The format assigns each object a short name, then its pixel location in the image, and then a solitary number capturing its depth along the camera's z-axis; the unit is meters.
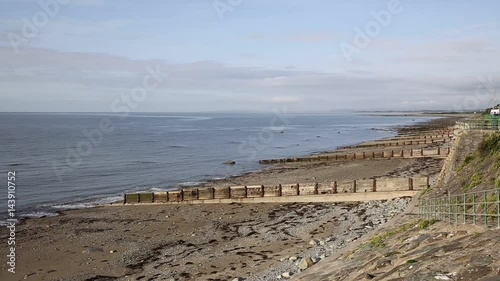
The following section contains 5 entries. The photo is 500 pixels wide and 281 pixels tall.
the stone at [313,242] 15.67
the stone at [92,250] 16.96
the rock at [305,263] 12.35
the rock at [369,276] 8.45
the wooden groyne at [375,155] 42.22
